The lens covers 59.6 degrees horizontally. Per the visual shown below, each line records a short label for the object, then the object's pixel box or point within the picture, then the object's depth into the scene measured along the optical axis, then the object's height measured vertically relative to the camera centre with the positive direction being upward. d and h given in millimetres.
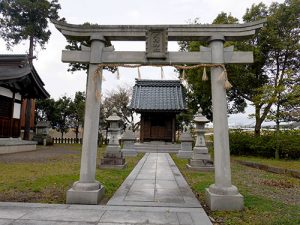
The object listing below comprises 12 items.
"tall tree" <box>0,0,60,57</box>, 24844 +11482
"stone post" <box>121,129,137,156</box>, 18922 -324
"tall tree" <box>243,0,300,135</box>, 17627 +6835
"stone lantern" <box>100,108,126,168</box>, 12180 -560
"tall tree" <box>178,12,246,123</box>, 20266 +4372
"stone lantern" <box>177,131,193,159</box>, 18594 -385
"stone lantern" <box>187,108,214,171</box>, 12180 -628
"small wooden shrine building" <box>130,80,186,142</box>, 23875 +2496
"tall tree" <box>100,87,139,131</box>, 38831 +5209
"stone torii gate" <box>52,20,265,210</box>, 6180 +2031
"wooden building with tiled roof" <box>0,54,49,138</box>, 18891 +3811
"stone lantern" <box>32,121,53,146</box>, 28641 +340
